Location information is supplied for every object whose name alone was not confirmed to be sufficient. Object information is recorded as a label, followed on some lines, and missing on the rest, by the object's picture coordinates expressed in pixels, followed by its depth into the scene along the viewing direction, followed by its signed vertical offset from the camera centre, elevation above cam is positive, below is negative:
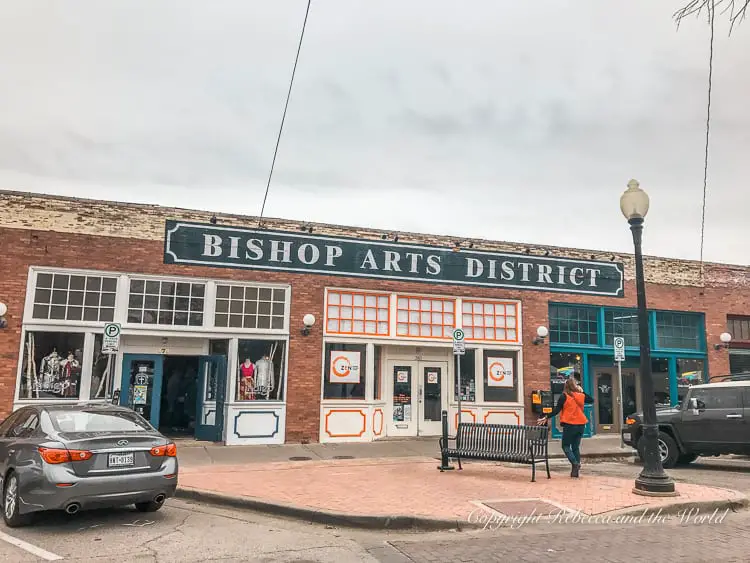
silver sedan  6.64 -0.98
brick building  13.54 +1.41
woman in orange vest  10.49 -0.59
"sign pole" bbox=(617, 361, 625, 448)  15.98 -0.73
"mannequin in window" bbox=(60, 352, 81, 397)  13.41 +0.02
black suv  12.05 -0.76
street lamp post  8.91 +0.02
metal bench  10.34 -1.05
